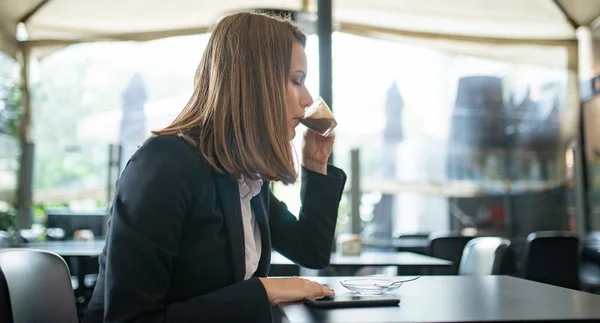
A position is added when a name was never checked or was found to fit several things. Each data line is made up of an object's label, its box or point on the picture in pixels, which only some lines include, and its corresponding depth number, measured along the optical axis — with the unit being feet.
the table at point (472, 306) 2.85
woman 3.25
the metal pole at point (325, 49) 11.00
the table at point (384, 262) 9.46
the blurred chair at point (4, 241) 9.99
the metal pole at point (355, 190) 14.28
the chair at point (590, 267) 15.28
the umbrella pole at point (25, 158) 16.40
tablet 3.30
